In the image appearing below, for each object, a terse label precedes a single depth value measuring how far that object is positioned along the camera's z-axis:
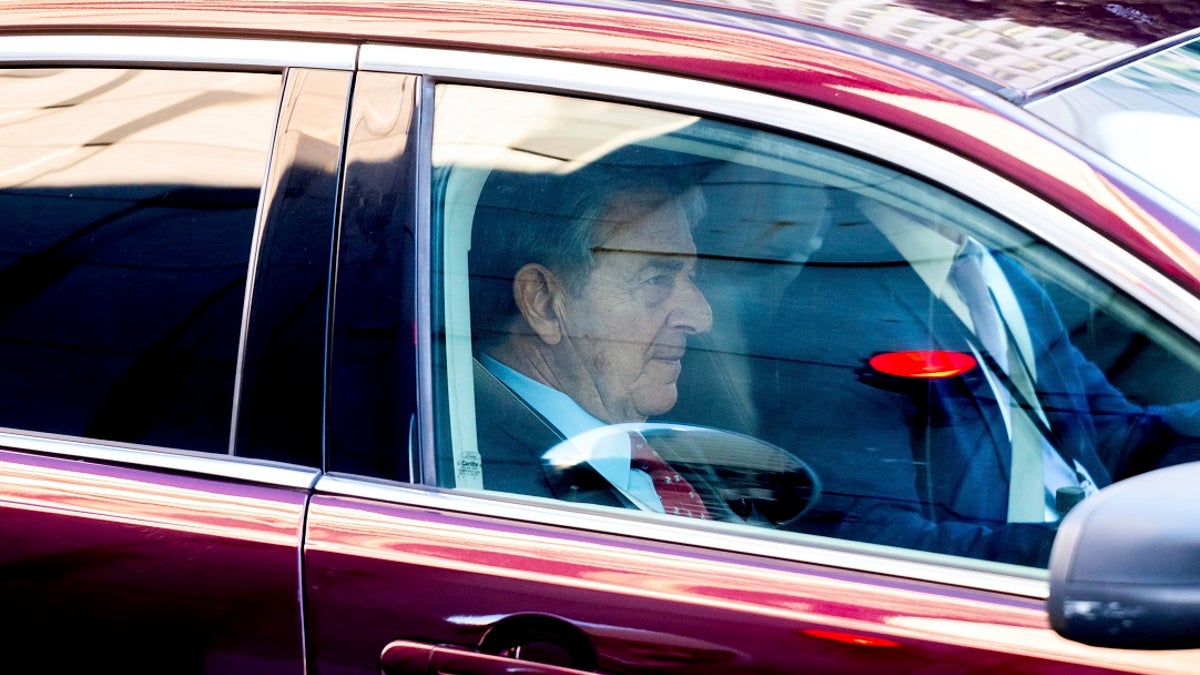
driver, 6.18
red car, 6.01
